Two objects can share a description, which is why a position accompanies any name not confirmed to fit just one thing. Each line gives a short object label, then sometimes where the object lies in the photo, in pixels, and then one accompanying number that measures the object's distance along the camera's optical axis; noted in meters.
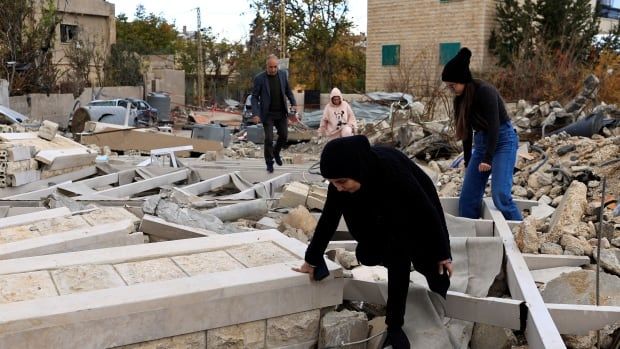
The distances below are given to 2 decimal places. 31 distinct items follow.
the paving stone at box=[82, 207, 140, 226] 4.85
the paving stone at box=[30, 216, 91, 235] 4.53
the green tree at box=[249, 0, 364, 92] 34.22
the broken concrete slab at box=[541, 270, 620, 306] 4.10
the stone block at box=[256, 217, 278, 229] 5.92
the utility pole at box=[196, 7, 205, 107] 34.56
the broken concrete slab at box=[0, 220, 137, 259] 4.02
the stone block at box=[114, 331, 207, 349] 3.23
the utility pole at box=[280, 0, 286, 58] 33.47
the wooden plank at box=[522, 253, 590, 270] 4.73
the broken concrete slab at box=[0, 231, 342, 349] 3.01
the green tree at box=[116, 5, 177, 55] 43.47
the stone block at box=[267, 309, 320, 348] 3.61
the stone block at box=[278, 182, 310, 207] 6.94
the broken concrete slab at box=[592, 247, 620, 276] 4.54
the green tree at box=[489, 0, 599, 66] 23.20
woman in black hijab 3.25
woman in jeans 5.08
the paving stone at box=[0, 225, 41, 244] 4.29
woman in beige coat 9.20
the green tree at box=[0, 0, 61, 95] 20.45
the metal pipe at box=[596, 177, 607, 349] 3.77
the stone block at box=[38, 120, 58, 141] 10.49
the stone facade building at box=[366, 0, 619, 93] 25.66
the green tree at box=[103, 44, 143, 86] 30.11
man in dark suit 8.95
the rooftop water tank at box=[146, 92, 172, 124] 26.78
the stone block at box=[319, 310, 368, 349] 3.71
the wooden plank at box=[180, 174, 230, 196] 8.21
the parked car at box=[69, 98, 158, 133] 17.36
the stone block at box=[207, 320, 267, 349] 3.44
